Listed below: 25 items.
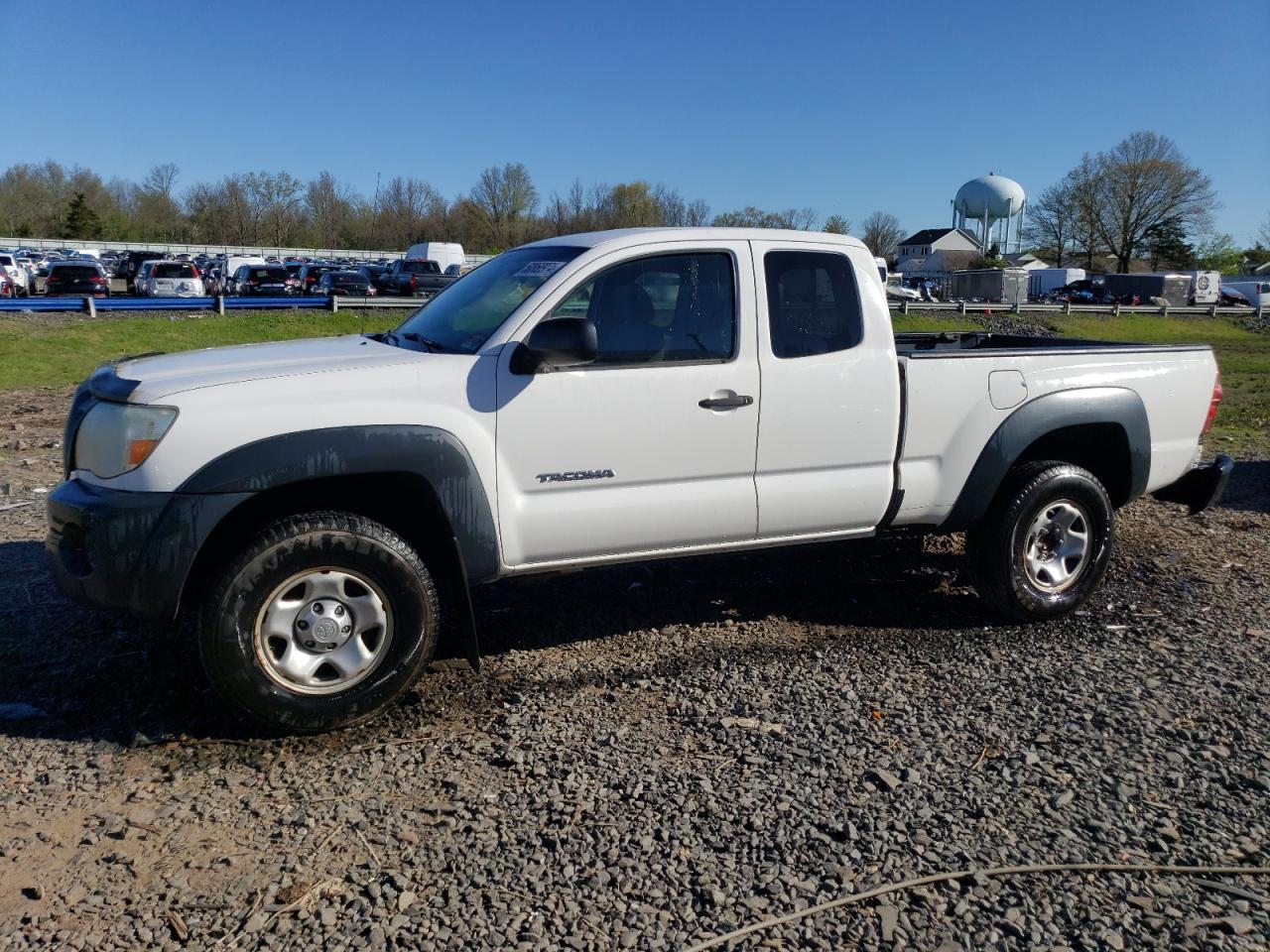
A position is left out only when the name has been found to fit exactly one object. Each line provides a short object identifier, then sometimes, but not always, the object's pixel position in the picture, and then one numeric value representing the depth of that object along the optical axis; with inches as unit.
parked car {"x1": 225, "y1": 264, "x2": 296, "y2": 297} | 1352.1
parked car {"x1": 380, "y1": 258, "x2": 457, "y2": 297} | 1371.8
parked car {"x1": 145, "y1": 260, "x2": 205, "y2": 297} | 1222.3
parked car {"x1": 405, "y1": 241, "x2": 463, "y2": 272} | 1956.2
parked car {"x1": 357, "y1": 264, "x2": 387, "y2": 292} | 1472.6
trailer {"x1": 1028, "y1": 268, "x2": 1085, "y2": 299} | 2903.5
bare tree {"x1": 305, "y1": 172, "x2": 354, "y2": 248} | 3521.2
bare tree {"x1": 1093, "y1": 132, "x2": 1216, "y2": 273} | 3550.7
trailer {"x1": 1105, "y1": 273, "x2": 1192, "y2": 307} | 2412.6
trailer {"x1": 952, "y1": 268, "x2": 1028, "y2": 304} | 2155.5
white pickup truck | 149.9
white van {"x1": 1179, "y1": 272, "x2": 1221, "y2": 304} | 2480.3
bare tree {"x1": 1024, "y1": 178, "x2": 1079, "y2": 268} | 3750.0
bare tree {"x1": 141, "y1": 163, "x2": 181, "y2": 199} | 3634.4
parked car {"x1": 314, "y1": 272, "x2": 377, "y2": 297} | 1350.9
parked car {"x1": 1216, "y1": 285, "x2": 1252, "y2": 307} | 2313.5
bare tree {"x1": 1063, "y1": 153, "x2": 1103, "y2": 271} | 3663.9
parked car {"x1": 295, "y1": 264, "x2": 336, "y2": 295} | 1453.0
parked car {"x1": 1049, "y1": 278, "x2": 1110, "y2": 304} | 2354.8
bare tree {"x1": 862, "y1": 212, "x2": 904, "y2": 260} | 3964.1
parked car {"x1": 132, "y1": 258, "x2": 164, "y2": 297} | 1241.5
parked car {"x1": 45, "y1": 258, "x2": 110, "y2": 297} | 1148.5
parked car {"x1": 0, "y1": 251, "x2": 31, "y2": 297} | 1242.6
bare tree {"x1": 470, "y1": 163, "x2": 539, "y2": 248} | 3048.7
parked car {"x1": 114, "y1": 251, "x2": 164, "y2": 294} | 1574.2
